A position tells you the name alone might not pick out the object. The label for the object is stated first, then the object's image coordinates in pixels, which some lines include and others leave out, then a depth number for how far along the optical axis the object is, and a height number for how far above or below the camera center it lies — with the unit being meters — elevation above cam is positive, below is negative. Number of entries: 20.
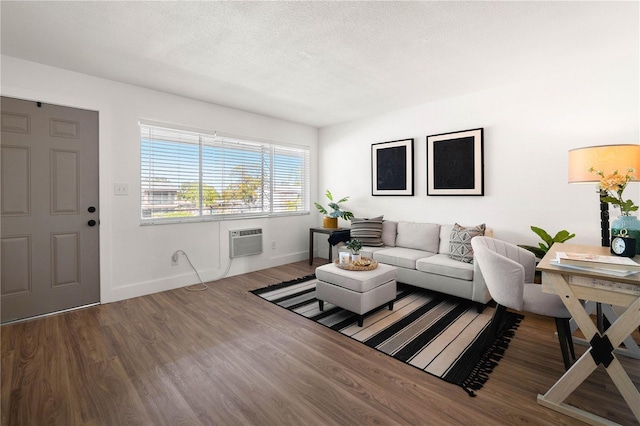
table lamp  2.17 +0.39
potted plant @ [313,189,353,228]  4.94 -0.05
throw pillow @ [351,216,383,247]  4.31 -0.30
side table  4.88 -0.36
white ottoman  2.71 -0.75
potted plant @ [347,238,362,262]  3.09 -0.41
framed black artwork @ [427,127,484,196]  3.70 +0.64
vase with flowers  1.88 +0.02
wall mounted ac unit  4.35 -0.47
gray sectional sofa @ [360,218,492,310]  3.10 -0.57
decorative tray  2.97 -0.56
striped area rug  2.09 -1.08
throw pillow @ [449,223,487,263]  3.31 -0.36
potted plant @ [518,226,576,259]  2.94 -0.29
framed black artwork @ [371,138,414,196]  4.39 +0.68
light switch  3.35 +0.27
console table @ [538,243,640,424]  1.49 -0.65
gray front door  2.76 +0.03
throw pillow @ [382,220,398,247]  4.34 -0.33
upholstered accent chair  1.92 -0.59
